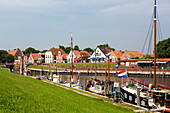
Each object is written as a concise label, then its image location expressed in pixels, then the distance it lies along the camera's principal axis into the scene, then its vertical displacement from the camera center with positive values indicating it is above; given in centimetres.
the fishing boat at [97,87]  3088 -468
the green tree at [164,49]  8401 +494
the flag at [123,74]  2575 -197
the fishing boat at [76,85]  3621 -499
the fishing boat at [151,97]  1961 -447
